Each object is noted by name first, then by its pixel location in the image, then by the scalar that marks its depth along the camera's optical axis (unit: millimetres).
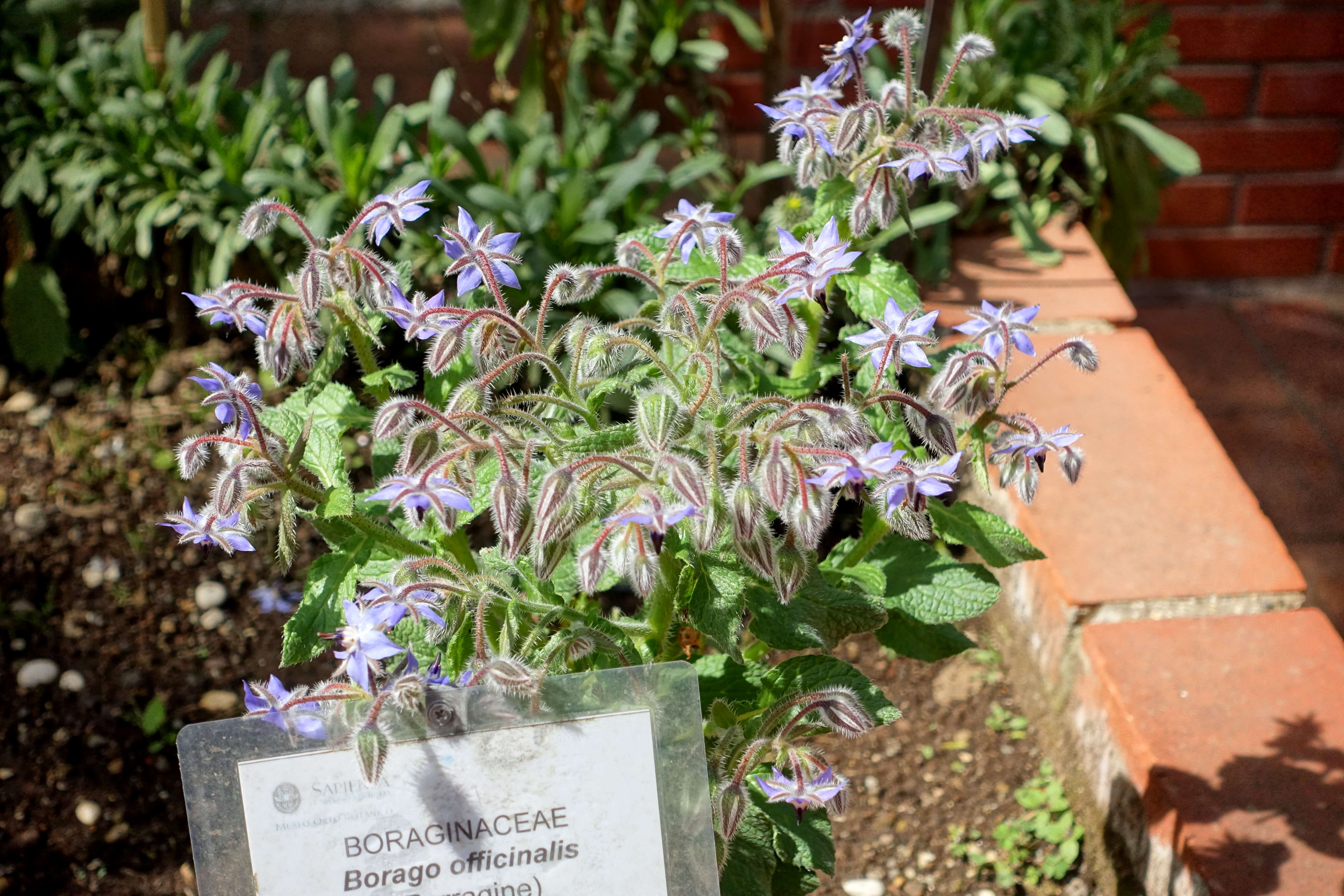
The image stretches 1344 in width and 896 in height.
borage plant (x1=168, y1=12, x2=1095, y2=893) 881
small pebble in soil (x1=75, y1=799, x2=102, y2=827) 1604
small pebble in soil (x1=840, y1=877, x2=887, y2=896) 1513
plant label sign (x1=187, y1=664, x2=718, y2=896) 890
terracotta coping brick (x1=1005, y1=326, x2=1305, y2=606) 1636
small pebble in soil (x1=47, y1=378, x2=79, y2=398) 2312
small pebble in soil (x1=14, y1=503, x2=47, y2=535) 2029
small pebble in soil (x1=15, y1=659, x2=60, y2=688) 1778
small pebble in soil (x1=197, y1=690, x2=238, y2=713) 1754
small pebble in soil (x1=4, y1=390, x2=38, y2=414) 2285
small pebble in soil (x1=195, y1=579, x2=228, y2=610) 1903
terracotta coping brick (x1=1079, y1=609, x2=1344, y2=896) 1312
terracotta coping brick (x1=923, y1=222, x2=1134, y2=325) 2111
